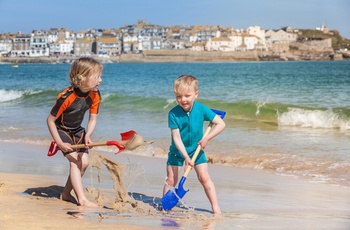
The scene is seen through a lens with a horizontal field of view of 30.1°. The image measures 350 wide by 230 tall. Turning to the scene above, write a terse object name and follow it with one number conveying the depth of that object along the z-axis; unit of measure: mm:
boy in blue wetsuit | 4434
